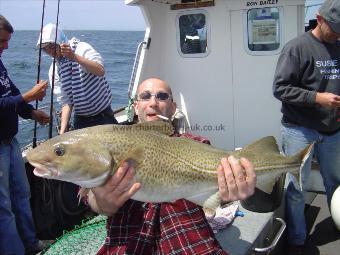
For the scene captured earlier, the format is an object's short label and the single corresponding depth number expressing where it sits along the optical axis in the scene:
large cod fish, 2.07
